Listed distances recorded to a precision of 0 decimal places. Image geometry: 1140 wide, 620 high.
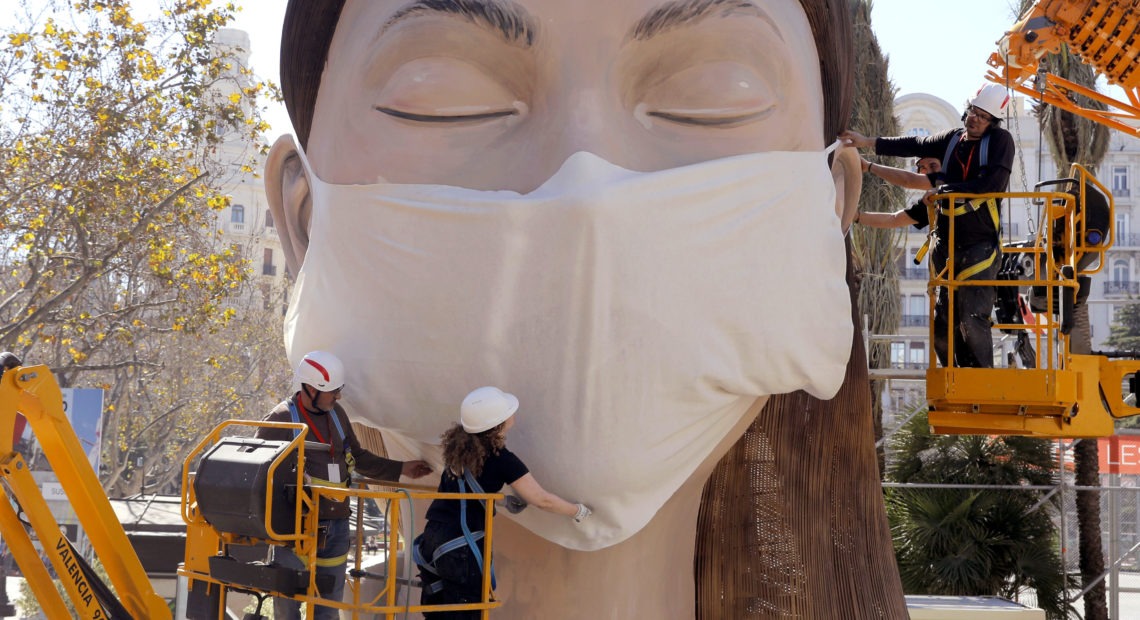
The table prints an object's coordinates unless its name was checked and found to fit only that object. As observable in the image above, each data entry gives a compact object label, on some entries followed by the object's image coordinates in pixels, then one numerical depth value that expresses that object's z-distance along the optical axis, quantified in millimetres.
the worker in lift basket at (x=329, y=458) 4449
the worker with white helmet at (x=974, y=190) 5922
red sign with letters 19797
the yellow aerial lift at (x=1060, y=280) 6359
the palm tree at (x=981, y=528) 12922
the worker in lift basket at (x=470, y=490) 4133
